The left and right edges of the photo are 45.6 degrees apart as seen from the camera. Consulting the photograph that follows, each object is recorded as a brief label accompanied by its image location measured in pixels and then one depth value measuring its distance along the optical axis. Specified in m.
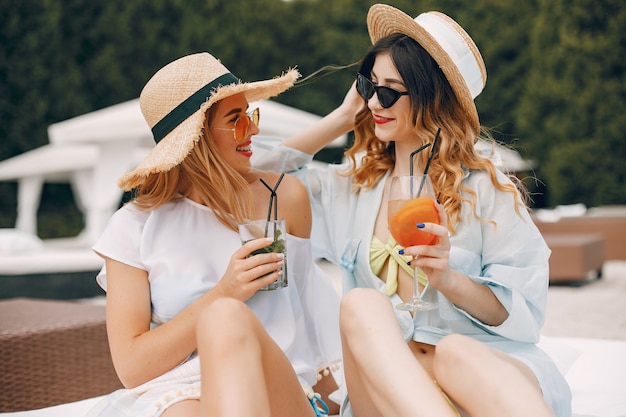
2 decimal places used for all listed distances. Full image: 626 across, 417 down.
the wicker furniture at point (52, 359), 3.76
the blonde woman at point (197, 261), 2.26
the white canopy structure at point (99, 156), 8.99
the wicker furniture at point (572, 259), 9.32
